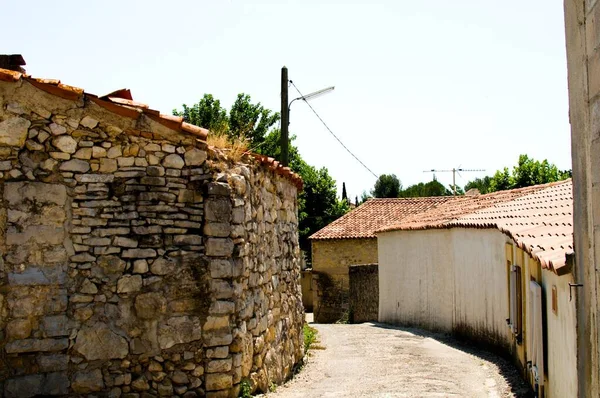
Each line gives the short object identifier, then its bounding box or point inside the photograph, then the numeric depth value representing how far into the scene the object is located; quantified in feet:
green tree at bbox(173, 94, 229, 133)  116.06
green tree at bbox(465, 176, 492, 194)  178.46
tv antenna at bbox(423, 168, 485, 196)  157.23
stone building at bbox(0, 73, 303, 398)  25.34
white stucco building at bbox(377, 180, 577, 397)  23.00
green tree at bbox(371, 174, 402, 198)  194.18
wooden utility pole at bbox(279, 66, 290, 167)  56.03
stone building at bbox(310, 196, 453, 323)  93.81
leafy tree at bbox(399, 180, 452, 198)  177.17
